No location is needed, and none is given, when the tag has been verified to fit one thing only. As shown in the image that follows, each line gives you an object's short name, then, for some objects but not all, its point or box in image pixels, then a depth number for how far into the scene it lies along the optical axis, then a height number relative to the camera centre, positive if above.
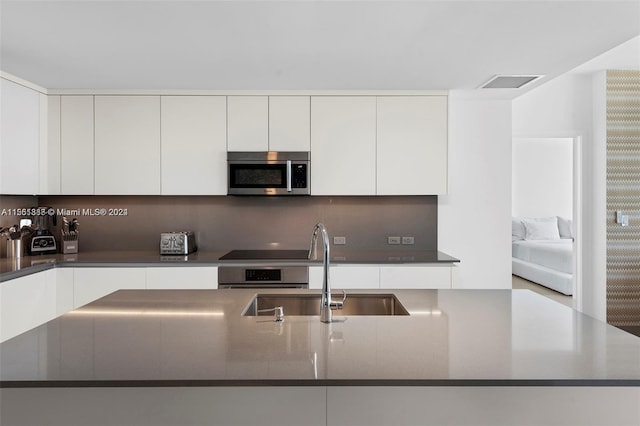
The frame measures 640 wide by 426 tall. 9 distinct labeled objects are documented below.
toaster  3.92 -0.26
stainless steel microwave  3.84 +0.32
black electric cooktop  3.69 -0.35
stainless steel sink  2.34 -0.46
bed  6.62 -0.62
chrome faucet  1.76 -0.31
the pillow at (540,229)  8.32 -0.32
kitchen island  1.22 -0.43
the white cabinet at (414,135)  3.89 +0.63
